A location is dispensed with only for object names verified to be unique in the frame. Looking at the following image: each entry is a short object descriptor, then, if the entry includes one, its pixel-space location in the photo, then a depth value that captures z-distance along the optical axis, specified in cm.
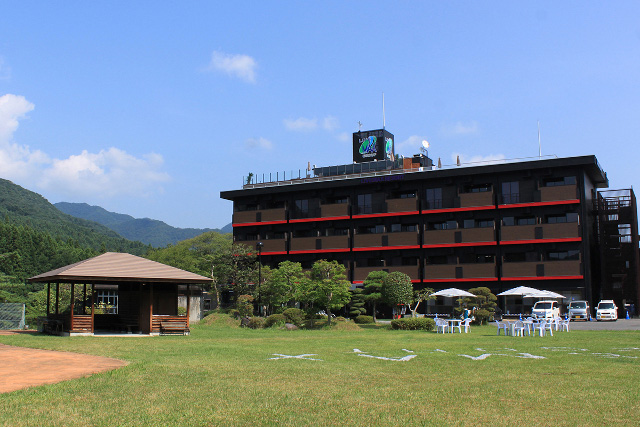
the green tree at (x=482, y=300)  3659
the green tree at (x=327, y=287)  3325
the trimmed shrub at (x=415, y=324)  3023
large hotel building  4275
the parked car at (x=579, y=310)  3875
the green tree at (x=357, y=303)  3650
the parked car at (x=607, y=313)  3933
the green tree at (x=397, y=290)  3509
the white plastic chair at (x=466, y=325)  2797
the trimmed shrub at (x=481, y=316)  3422
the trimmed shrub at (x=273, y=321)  3278
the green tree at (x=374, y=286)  3578
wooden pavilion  2477
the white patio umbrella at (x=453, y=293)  3409
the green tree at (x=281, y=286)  3950
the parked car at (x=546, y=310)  3083
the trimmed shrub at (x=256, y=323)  3247
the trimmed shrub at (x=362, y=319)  3667
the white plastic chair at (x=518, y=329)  2481
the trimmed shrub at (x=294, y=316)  3319
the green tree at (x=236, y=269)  4630
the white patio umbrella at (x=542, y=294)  3378
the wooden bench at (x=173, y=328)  2619
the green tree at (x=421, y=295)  3666
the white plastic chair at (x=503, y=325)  2569
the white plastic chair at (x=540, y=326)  2434
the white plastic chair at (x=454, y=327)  2816
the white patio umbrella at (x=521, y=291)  3394
